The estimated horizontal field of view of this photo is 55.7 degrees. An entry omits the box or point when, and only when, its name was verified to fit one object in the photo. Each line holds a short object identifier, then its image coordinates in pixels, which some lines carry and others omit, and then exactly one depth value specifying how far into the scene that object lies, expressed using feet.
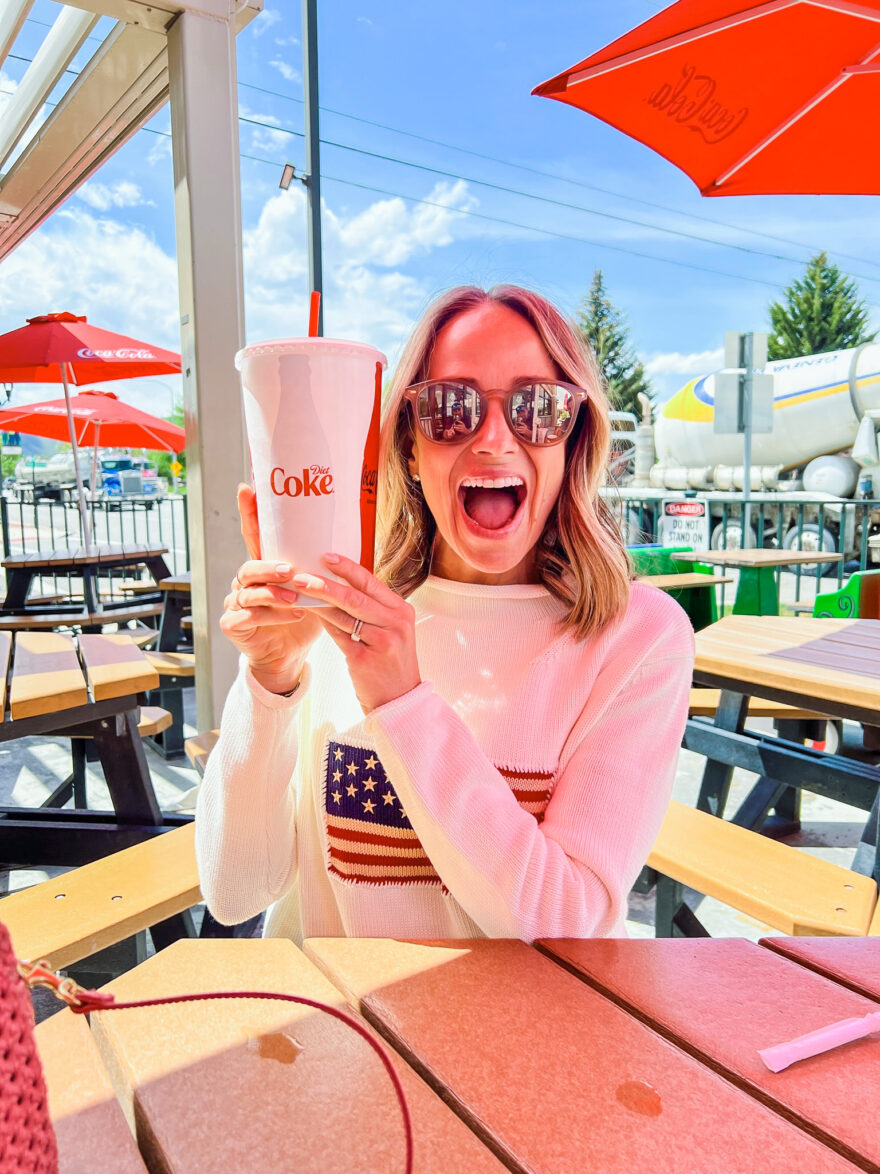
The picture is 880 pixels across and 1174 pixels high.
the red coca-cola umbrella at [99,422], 28.68
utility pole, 15.68
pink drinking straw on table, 2.13
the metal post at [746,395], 21.81
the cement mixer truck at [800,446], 44.19
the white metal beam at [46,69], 10.03
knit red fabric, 1.35
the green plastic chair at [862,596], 13.43
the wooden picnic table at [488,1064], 1.86
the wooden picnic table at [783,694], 7.18
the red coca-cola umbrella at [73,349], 18.39
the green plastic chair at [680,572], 17.15
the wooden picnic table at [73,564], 18.22
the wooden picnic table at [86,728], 6.61
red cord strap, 1.59
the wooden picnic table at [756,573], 17.10
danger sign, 25.22
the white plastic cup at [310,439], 2.64
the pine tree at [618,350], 116.78
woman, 3.03
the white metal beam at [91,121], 9.73
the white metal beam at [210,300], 8.63
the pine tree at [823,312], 110.01
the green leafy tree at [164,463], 201.14
